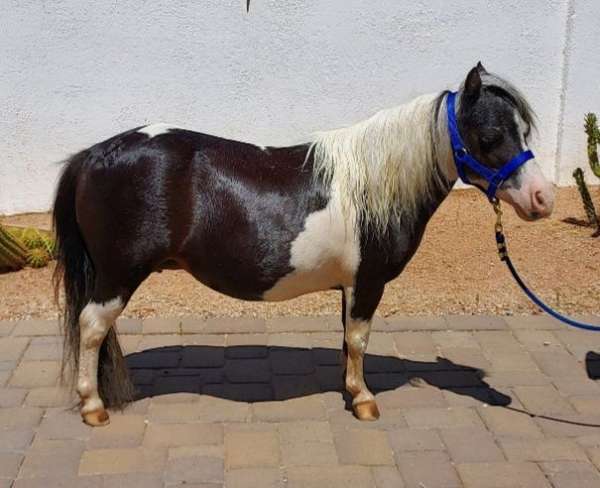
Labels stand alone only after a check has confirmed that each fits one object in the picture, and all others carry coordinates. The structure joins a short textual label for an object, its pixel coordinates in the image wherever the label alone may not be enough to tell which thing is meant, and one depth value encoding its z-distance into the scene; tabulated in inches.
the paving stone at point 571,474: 134.1
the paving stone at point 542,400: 159.0
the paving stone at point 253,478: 133.3
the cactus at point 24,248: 222.5
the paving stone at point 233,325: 195.3
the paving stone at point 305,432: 147.4
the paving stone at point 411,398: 161.0
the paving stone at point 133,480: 132.6
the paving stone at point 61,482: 132.4
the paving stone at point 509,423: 150.4
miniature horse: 141.5
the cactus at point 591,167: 253.6
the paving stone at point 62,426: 147.4
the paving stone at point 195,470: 134.4
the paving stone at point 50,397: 159.0
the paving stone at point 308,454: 140.0
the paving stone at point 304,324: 196.4
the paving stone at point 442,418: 153.1
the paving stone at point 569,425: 150.5
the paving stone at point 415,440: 144.9
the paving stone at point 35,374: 167.2
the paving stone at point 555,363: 175.3
